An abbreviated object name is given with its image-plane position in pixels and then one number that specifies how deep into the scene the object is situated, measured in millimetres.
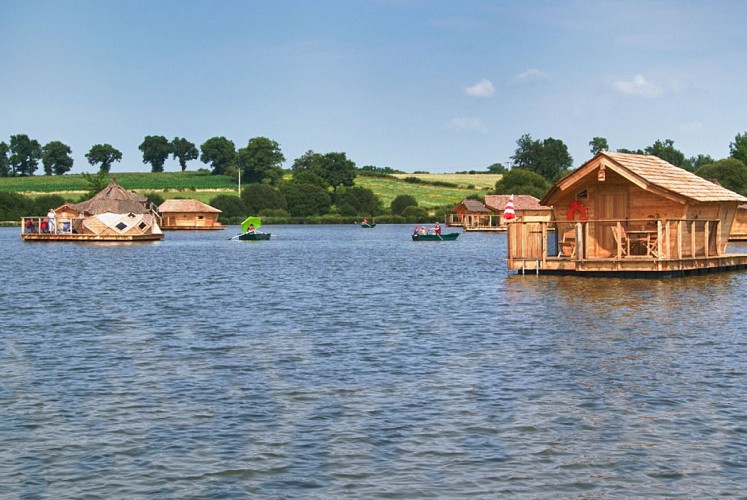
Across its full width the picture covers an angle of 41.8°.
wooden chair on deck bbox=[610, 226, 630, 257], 43531
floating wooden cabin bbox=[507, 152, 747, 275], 44000
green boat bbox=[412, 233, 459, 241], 105488
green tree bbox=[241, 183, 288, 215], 196750
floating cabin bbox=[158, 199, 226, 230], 165625
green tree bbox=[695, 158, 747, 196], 151375
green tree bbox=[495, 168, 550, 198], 189625
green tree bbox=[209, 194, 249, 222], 193625
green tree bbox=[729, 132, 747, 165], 176500
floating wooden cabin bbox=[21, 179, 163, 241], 105375
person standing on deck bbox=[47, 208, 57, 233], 111812
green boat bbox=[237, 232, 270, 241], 110062
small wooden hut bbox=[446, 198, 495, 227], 159988
